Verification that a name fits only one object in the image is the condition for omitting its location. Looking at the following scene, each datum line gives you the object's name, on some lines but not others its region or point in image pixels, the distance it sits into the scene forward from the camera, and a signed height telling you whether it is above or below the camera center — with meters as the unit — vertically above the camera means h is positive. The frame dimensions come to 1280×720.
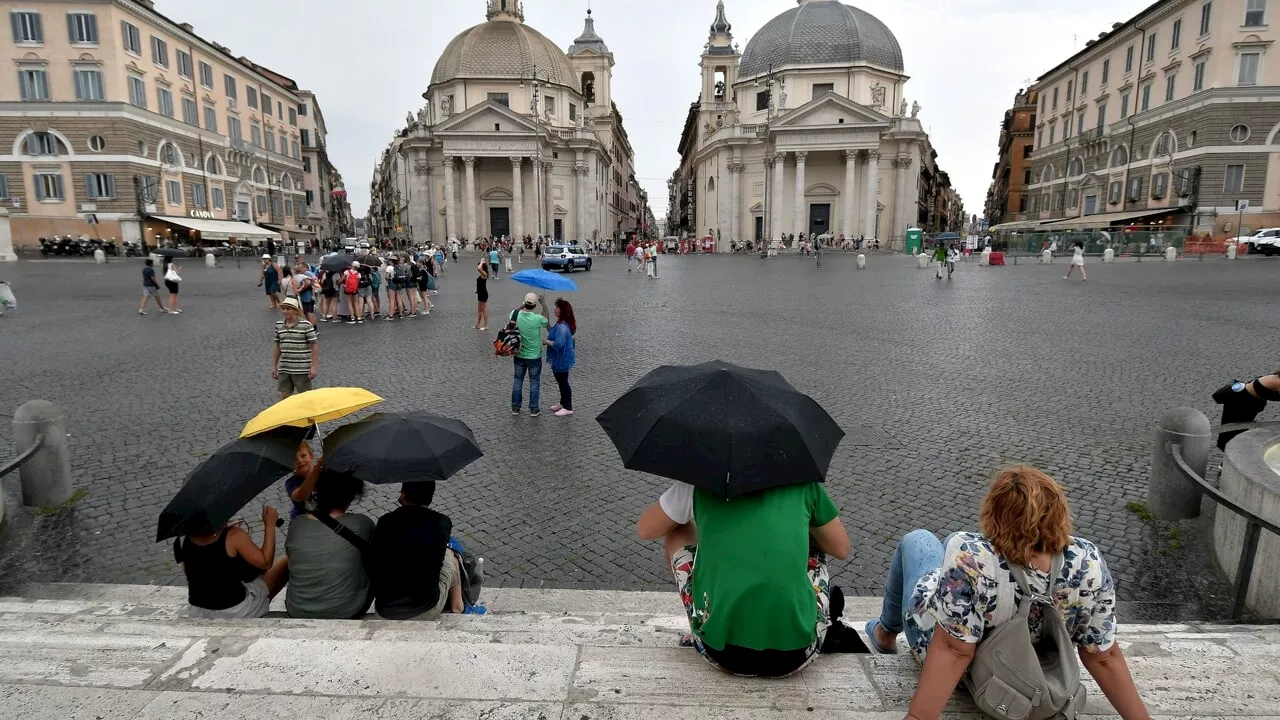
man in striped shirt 7.44 -1.07
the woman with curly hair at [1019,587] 2.17 -1.03
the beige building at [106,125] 41.06 +6.93
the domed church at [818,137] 54.91 +8.01
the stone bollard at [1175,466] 4.90 -1.47
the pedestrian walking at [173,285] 16.43 -0.90
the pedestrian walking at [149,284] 16.09 -0.86
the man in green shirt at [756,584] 2.38 -1.10
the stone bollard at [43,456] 5.22 -1.50
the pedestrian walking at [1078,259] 24.20 -0.53
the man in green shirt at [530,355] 7.73 -1.15
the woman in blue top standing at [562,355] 7.82 -1.18
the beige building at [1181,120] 39.84 +7.25
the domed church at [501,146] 57.59 +7.79
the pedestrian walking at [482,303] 14.09 -1.13
